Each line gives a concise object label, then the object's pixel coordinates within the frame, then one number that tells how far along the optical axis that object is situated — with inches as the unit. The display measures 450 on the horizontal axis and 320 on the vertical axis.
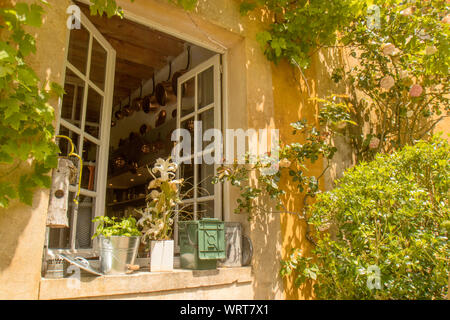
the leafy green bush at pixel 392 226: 77.8
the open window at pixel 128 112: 104.3
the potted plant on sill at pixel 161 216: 95.4
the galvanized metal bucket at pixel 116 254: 85.5
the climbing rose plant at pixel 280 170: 110.1
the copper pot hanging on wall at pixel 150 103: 194.5
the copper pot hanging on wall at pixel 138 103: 212.0
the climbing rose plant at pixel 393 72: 136.5
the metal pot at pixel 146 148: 192.9
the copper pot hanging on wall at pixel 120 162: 213.9
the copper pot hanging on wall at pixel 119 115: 227.9
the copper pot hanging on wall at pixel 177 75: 164.2
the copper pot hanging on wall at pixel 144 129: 208.9
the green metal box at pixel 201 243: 98.2
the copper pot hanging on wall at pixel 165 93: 181.6
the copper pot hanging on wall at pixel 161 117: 191.2
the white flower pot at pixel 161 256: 93.8
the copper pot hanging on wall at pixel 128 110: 223.9
